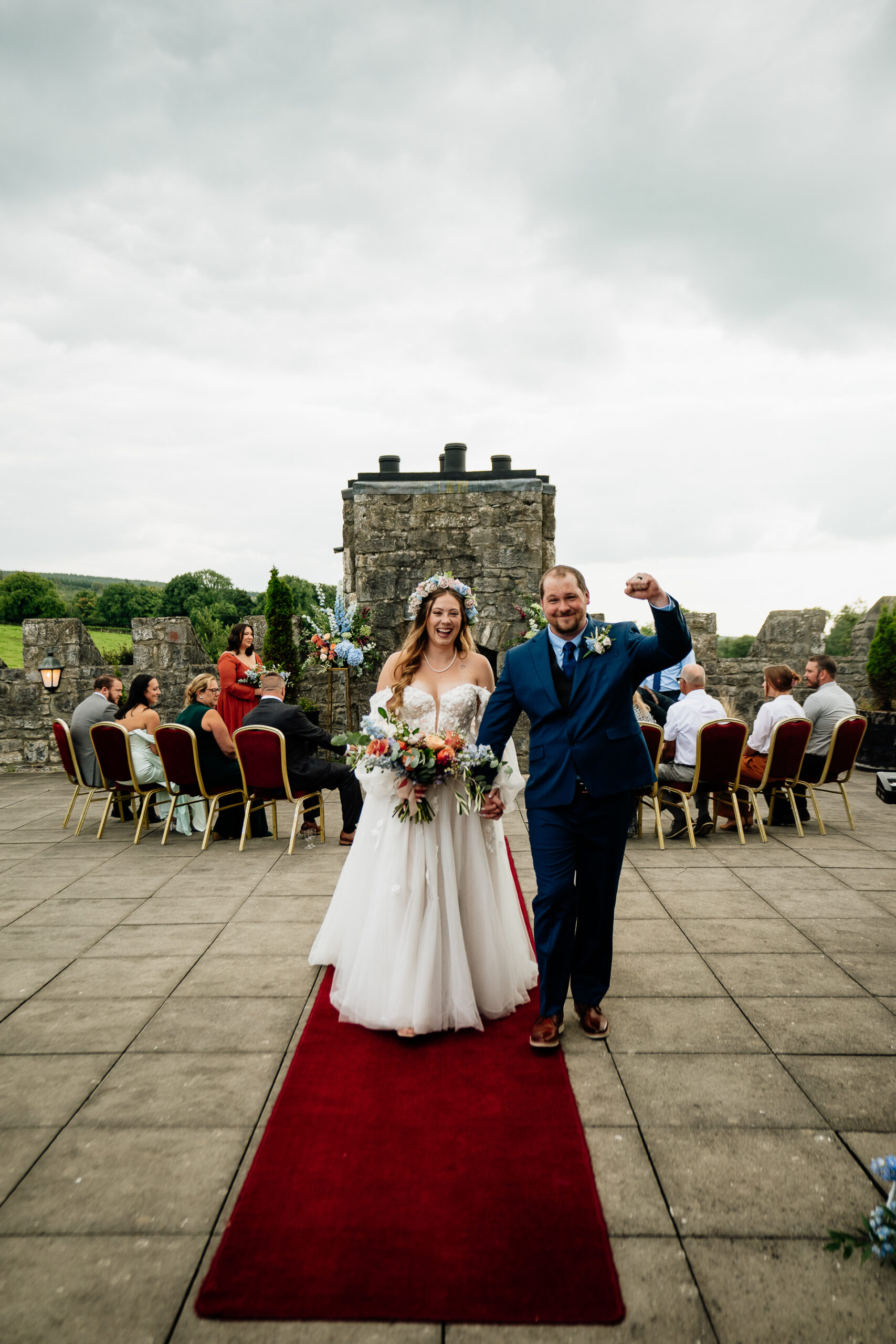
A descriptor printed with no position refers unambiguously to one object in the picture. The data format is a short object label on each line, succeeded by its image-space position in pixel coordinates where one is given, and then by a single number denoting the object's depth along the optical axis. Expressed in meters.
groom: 2.79
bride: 2.98
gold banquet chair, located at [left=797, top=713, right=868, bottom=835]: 6.12
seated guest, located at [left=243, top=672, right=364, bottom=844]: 5.88
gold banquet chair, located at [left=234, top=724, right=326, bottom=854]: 5.77
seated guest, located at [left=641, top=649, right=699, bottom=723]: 7.90
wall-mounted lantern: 9.56
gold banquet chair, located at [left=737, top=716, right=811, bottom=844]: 5.98
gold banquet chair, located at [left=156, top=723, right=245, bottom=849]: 5.91
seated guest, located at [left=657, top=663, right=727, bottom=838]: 5.97
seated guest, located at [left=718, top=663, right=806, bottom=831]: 6.25
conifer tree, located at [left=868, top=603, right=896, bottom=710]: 9.77
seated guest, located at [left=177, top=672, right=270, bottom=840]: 6.16
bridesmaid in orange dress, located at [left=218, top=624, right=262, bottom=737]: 7.80
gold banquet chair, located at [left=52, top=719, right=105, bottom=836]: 6.77
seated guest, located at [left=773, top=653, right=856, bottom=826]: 6.34
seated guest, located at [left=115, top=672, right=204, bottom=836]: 6.53
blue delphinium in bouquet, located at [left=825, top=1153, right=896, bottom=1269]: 1.69
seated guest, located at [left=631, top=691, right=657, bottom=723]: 6.61
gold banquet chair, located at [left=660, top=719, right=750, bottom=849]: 5.74
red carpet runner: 1.69
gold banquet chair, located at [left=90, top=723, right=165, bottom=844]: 6.22
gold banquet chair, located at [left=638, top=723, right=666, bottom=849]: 5.93
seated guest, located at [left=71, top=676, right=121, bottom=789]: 6.85
